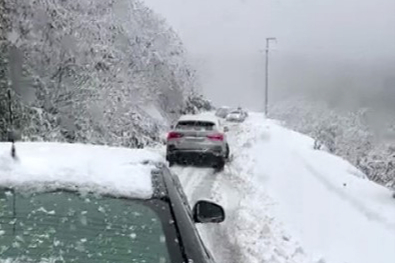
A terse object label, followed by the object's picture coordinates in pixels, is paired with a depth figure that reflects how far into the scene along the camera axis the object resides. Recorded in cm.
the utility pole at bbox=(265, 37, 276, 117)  7058
